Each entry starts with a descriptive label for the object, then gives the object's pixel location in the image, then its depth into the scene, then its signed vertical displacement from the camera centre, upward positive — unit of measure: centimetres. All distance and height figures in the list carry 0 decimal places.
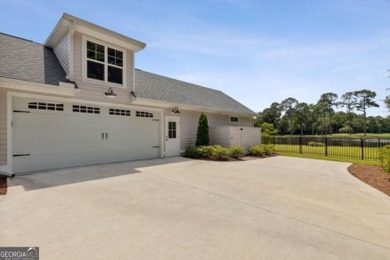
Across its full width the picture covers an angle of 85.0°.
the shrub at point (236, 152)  1135 -110
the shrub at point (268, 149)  1323 -112
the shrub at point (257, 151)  1274 -118
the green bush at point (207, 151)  1086 -100
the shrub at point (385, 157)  647 -87
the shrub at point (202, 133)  1198 -8
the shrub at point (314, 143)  2012 -121
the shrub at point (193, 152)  1112 -107
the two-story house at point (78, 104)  674 +110
